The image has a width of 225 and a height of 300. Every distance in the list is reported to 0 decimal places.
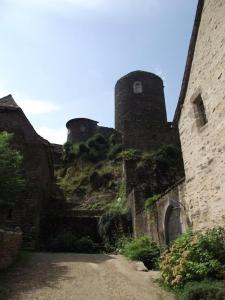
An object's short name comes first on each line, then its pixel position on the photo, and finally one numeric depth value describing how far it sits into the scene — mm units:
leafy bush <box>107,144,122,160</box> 26906
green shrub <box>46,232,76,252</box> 14578
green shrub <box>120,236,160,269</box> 11115
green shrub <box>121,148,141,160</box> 20969
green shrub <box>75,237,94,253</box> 14543
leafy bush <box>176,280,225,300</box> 6012
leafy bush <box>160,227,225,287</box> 7164
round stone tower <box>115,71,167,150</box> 26438
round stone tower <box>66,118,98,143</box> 35062
